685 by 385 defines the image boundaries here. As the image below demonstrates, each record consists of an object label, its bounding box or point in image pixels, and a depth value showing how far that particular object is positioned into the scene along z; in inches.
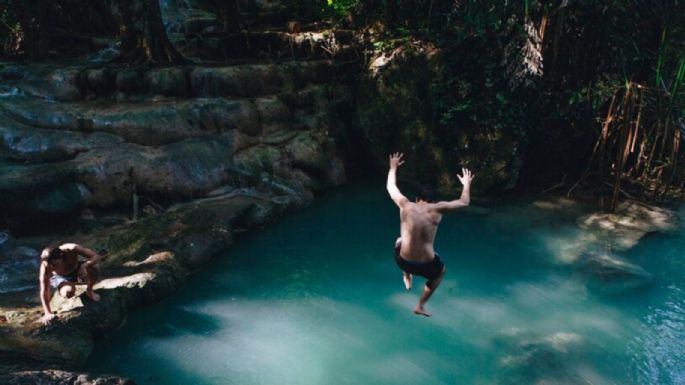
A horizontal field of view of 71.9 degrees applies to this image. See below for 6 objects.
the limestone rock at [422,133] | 403.5
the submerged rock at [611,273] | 277.4
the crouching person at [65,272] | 211.8
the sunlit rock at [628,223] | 323.9
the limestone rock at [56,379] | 169.6
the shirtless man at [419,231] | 193.5
